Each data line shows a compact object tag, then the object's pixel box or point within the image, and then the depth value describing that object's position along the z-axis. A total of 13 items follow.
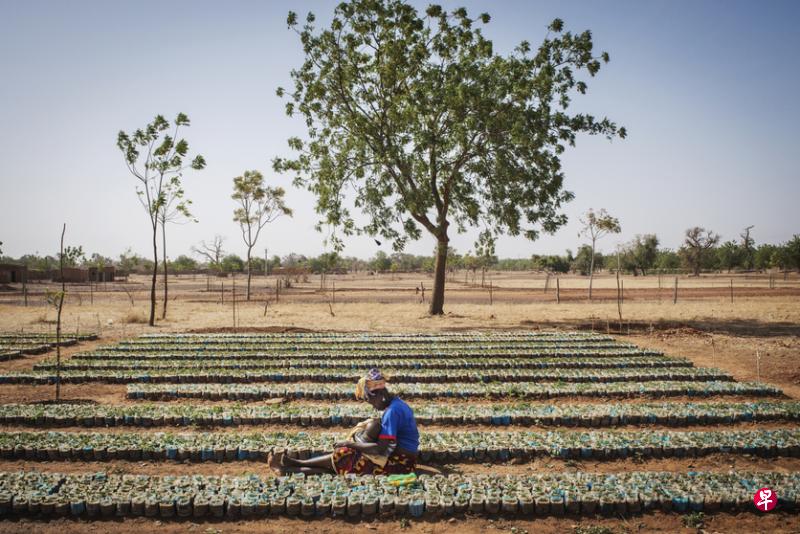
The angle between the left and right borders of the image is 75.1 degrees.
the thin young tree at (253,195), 38.28
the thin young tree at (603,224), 37.03
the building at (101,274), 61.57
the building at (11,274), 49.97
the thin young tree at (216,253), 44.76
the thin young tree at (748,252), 91.50
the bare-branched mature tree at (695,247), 90.56
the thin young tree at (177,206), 22.36
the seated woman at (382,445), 6.21
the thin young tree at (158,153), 21.86
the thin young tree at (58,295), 10.50
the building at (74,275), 59.15
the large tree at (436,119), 22.17
